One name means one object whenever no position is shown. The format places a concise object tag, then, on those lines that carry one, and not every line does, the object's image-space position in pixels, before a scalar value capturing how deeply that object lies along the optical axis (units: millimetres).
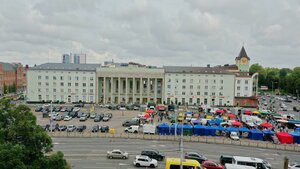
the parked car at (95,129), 43709
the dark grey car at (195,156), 28547
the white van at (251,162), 26578
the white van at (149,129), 43312
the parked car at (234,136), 40791
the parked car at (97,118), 54819
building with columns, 84562
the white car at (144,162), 27094
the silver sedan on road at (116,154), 29656
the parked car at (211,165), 26156
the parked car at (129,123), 50156
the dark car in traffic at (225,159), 28109
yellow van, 24234
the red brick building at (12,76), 112006
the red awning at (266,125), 47969
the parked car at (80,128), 43512
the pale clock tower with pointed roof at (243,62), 106188
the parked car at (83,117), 54800
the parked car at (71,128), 43112
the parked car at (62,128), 43641
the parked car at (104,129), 43781
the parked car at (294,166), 27047
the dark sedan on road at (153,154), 29328
